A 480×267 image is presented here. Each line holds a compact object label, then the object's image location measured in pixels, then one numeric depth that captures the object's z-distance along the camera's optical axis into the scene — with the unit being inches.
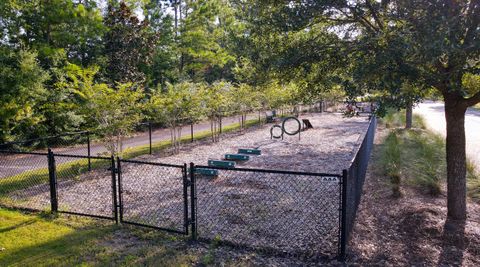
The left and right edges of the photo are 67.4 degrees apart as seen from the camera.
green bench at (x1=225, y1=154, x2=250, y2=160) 430.0
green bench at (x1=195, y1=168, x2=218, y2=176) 343.9
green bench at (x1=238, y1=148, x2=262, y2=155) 466.9
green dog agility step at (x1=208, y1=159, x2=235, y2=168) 368.2
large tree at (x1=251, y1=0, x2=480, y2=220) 150.8
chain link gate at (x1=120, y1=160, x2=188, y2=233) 230.3
